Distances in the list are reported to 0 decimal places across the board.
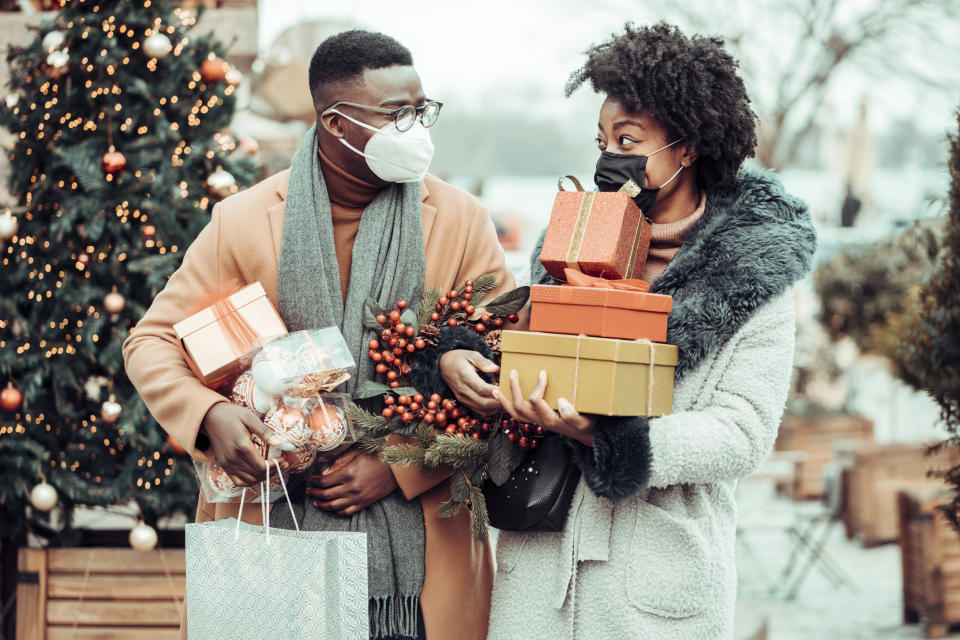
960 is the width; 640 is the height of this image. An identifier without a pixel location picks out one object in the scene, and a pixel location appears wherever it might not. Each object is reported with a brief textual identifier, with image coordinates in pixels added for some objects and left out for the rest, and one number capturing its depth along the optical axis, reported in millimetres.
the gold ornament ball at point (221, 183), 3852
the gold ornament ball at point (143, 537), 3830
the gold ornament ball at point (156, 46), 3740
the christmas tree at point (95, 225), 3783
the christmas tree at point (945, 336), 3566
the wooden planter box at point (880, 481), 7871
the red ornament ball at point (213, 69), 3900
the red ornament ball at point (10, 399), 3756
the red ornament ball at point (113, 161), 3736
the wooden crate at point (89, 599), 3908
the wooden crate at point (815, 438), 9578
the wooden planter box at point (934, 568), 5789
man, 2420
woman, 2115
